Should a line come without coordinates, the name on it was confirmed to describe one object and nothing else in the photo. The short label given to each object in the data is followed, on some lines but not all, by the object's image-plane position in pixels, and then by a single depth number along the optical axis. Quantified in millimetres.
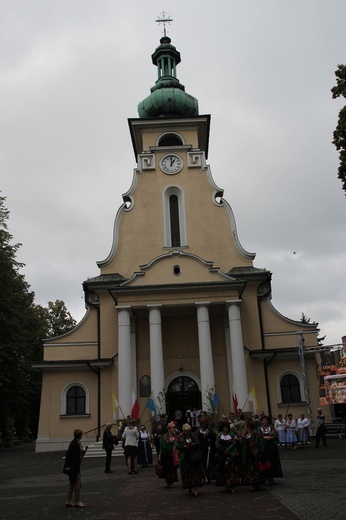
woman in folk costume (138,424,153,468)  16844
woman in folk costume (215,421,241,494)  10711
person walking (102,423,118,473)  15127
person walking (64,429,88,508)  9812
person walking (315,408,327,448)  19838
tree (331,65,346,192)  13539
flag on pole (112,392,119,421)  23531
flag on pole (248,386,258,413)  23547
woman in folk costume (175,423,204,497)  10445
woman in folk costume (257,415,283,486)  11148
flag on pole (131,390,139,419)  22344
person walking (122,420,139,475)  14625
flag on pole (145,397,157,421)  22531
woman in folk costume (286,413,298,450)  20581
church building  24594
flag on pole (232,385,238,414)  22730
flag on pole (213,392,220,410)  22938
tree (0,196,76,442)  28938
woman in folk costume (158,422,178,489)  11594
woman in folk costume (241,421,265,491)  10688
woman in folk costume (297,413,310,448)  20491
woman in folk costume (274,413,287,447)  20822
